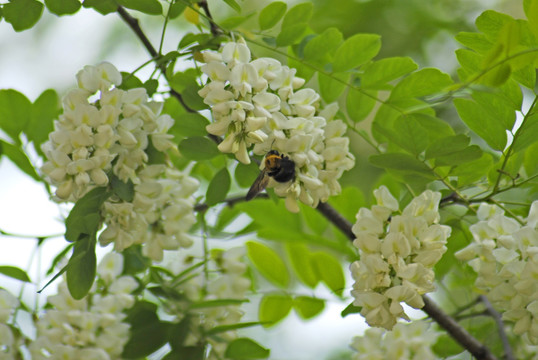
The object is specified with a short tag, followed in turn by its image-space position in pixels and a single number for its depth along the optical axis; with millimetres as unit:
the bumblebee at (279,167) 2312
